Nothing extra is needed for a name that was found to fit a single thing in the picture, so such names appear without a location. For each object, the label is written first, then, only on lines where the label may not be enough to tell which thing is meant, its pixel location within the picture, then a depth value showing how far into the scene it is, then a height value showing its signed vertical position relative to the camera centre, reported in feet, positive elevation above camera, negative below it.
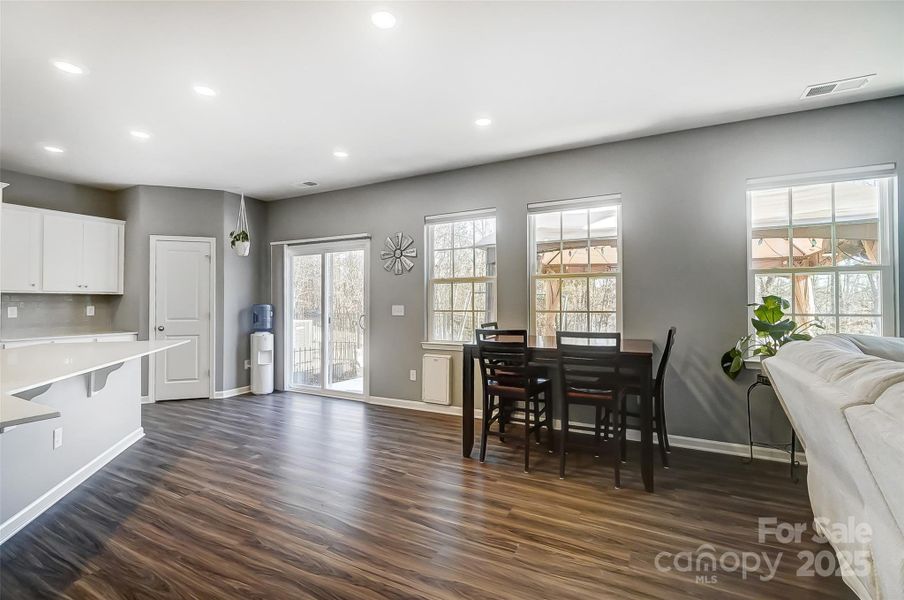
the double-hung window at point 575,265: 12.78 +1.23
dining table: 8.79 -1.62
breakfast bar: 6.48 -2.43
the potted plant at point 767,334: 9.61 -0.77
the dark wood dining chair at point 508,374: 9.95 -1.81
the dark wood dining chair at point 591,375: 8.95 -1.61
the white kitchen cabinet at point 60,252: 14.43 +2.01
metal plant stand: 9.50 -3.45
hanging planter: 16.38 +2.48
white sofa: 3.17 -1.27
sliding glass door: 17.53 -0.56
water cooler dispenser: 18.31 -2.06
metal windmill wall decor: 16.06 +1.99
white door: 17.06 -0.39
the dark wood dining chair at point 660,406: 10.05 -2.65
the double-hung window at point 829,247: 10.09 +1.41
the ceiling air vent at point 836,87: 9.10 +4.86
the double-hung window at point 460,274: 14.74 +1.10
